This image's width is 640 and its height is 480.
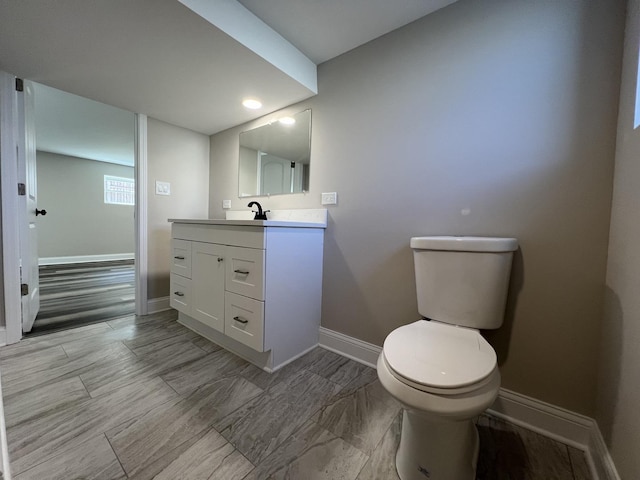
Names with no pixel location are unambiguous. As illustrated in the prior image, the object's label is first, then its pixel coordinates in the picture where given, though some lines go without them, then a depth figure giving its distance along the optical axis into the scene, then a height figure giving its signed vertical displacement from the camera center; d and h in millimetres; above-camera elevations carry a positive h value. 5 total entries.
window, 5090 +677
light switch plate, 2258 +331
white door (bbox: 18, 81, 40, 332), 1635 +138
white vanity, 1352 -364
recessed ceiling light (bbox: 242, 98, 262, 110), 1834 +950
